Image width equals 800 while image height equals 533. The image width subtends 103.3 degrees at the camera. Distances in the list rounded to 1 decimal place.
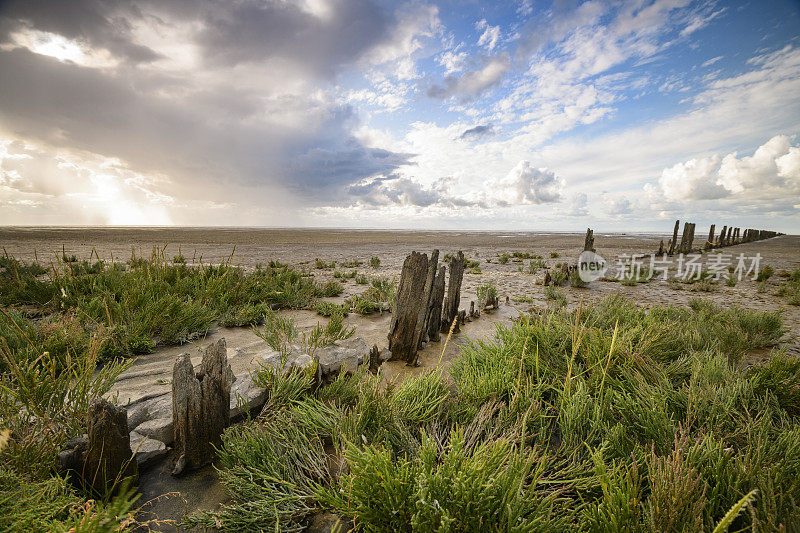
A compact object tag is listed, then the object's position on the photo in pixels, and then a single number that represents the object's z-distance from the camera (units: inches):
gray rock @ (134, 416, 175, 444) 92.5
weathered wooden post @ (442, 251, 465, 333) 217.0
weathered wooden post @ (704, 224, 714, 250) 1044.0
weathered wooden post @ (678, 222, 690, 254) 879.9
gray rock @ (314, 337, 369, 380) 137.8
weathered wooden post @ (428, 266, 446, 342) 196.5
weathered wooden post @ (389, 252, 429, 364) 170.7
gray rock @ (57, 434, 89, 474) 75.4
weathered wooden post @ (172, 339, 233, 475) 88.1
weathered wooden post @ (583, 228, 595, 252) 453.1
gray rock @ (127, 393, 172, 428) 98.3
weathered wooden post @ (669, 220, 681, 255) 843.2
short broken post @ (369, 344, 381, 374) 145.6
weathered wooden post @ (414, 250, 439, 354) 171.8
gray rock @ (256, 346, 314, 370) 128.2
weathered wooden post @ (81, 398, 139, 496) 73.4
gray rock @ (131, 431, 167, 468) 87.2
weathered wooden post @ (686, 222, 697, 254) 895.7
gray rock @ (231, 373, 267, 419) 104.7
